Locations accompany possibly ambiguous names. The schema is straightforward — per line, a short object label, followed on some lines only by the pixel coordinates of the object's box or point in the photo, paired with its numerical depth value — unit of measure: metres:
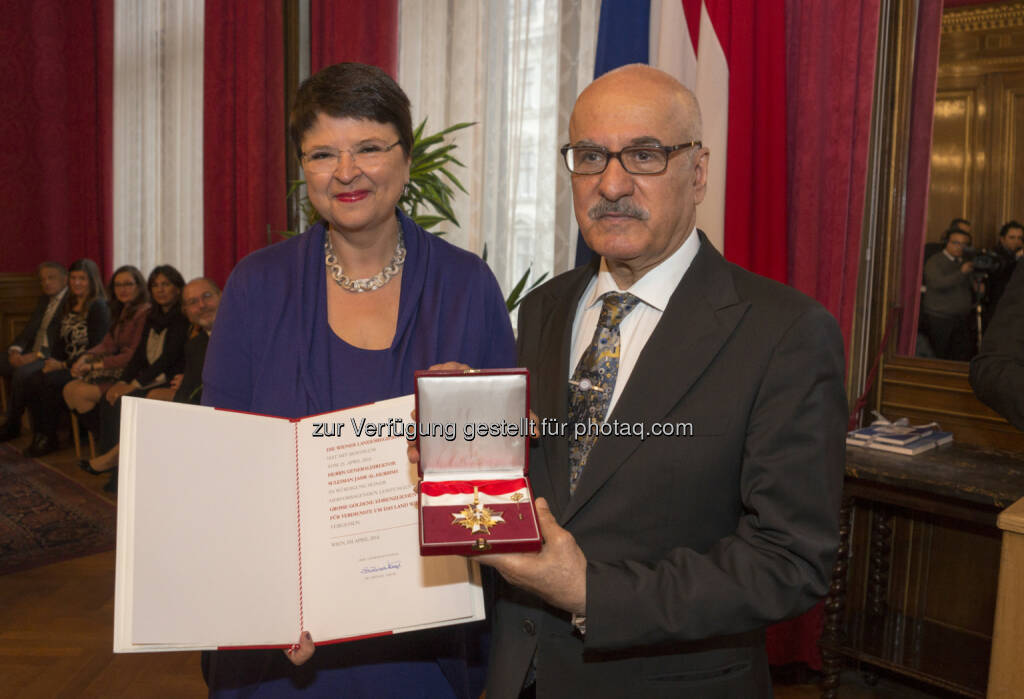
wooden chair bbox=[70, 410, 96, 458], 6.55
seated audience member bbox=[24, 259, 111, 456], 6.94
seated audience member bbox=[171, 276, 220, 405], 5.35
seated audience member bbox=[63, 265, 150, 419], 6.45
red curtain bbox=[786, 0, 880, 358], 2.92
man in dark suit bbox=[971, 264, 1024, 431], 2.08
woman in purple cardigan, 1.67
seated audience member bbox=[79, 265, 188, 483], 5.97
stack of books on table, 2.80
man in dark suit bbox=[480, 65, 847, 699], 1.22
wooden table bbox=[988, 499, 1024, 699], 1.97
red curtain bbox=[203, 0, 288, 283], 6.01
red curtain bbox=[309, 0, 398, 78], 4.92
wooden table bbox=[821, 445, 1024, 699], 2.56
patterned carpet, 4.70
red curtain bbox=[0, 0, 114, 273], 8.62
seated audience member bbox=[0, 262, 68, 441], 7.24
